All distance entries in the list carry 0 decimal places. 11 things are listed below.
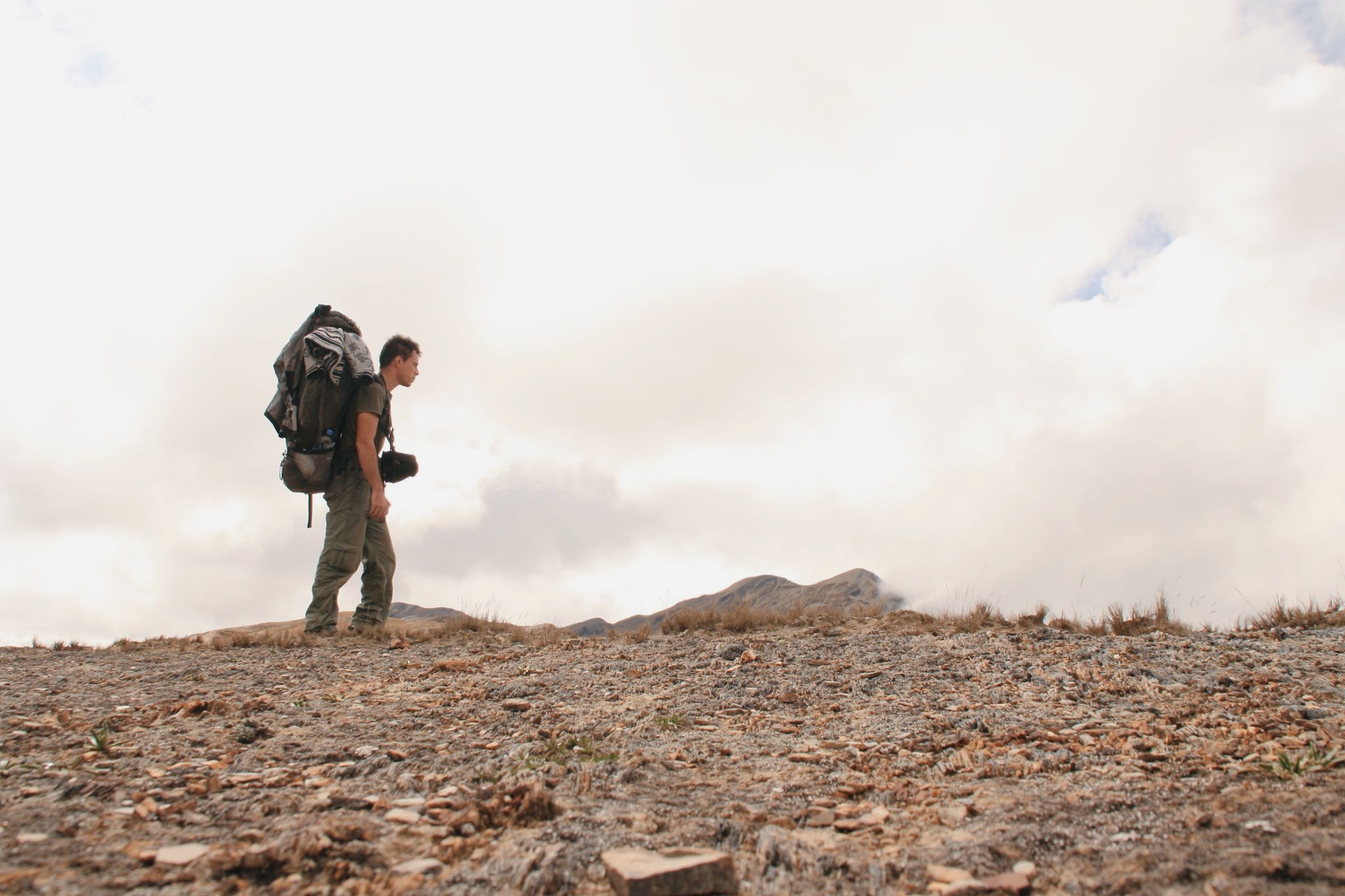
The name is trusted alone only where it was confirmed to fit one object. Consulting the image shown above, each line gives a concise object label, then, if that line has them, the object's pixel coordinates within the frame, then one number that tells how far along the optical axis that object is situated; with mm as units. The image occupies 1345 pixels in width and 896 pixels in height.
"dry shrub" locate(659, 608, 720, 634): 6746
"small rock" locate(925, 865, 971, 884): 1900
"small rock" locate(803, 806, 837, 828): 2320
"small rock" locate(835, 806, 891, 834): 2266
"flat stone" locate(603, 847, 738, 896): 1795
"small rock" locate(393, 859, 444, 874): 1938
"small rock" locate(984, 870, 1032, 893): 1829
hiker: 6809
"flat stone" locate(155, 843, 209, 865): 1965
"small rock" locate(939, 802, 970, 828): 2297
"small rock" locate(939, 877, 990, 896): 1830
